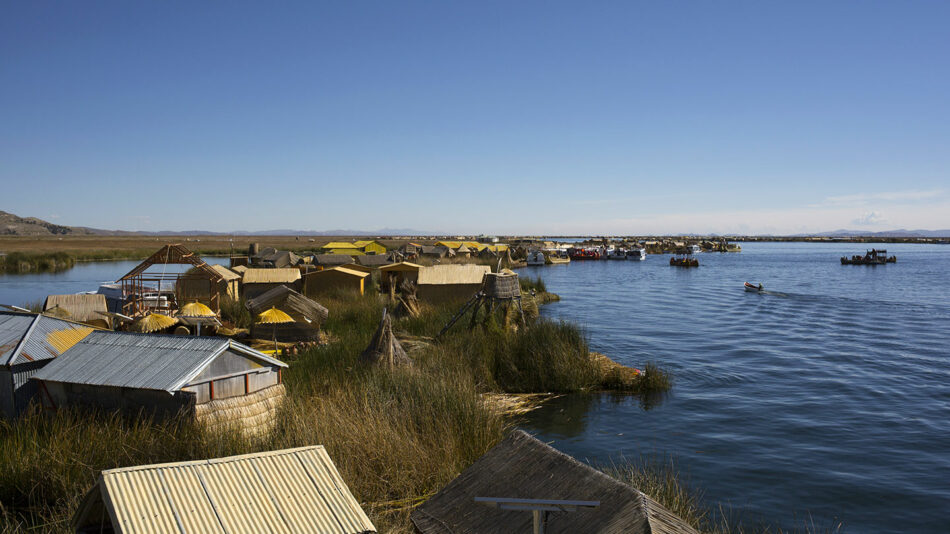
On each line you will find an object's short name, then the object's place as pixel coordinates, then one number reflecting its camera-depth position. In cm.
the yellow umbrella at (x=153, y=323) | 1778
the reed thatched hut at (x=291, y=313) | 2048
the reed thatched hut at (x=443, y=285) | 2820
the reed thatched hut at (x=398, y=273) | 3200
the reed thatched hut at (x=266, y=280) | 2883
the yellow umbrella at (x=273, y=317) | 1917
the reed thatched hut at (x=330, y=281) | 2934
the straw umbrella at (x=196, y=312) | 2016
